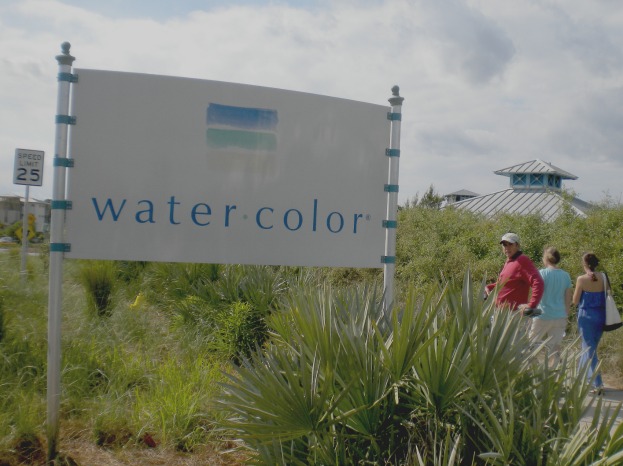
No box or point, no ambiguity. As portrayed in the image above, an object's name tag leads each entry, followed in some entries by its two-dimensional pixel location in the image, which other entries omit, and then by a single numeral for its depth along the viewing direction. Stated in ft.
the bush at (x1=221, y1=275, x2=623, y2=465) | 10.47
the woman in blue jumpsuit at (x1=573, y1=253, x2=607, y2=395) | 25.02
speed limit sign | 46.06
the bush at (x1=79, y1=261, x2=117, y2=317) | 27.91
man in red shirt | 22.86
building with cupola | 126.21
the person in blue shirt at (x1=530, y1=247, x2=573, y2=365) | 24.73
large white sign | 16.06
